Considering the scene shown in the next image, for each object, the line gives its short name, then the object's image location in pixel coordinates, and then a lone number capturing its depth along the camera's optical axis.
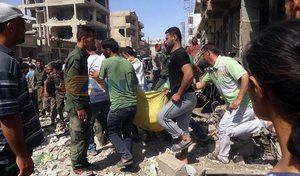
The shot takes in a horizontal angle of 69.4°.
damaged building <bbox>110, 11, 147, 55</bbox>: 42.22
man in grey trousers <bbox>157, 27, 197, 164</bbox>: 2.95
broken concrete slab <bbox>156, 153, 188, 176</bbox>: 2.85
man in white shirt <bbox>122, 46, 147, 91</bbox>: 4.18
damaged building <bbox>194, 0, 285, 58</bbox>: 4.44
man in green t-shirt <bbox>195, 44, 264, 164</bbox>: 2.78
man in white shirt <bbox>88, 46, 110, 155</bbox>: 3.59
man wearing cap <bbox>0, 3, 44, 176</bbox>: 1.43
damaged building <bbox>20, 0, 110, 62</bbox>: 30.82
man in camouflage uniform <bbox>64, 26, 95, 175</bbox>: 2.93
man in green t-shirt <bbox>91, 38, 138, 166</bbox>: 3.15
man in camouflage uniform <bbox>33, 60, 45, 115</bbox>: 6.34
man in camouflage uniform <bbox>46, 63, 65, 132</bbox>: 5.36
